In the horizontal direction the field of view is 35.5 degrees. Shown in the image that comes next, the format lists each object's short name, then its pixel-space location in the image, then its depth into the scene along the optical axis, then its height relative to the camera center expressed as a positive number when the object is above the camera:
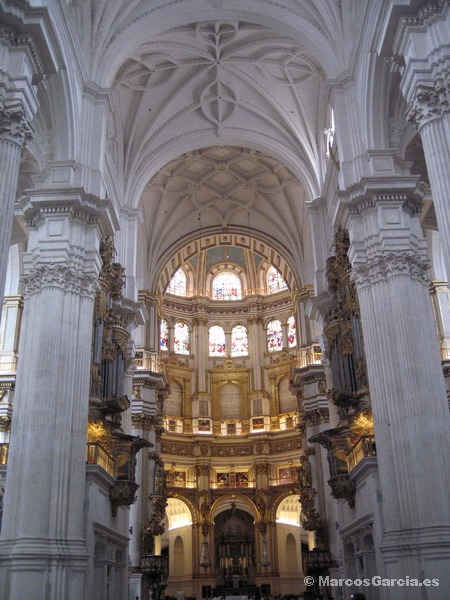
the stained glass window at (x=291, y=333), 38.66 +14.05
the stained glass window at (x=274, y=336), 39.31 +14.18
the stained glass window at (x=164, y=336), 38.44 +14.02
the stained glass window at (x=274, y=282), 39.97 +17.31
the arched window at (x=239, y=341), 40.09 +14.23
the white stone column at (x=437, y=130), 10.99 +7.02
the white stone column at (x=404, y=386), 13.33 +4.24
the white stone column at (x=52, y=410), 13.71 +4.11
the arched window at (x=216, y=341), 40.06 +14.26
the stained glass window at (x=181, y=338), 39.31 +14.24
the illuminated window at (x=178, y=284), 40.06 +17.38
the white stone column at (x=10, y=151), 11.01 +6.92
